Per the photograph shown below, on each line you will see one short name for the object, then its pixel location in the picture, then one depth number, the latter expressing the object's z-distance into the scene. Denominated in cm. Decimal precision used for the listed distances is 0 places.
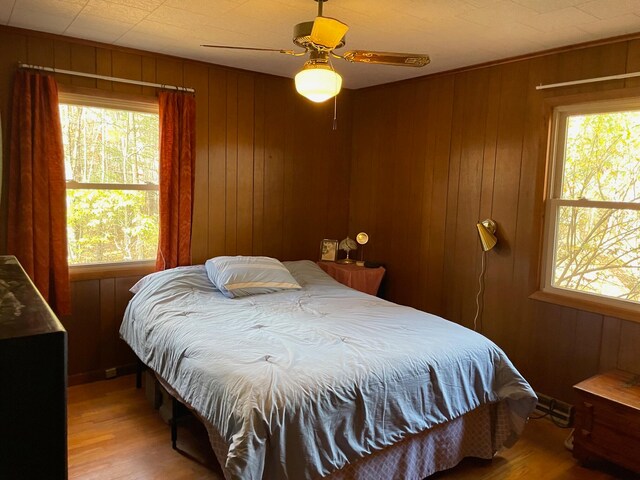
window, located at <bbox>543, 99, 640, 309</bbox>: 289
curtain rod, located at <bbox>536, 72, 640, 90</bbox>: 274
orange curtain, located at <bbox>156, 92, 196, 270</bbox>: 349
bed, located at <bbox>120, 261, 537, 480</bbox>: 186
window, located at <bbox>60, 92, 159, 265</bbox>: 329
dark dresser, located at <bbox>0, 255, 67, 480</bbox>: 43
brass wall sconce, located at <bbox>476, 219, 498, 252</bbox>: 335
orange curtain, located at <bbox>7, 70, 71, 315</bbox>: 298
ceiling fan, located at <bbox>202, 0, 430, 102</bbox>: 215
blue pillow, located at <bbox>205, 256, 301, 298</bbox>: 332
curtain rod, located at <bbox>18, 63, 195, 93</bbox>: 303
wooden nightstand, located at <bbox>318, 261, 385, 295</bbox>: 402
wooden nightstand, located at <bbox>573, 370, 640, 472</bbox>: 243
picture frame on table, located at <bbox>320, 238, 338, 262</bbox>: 439
